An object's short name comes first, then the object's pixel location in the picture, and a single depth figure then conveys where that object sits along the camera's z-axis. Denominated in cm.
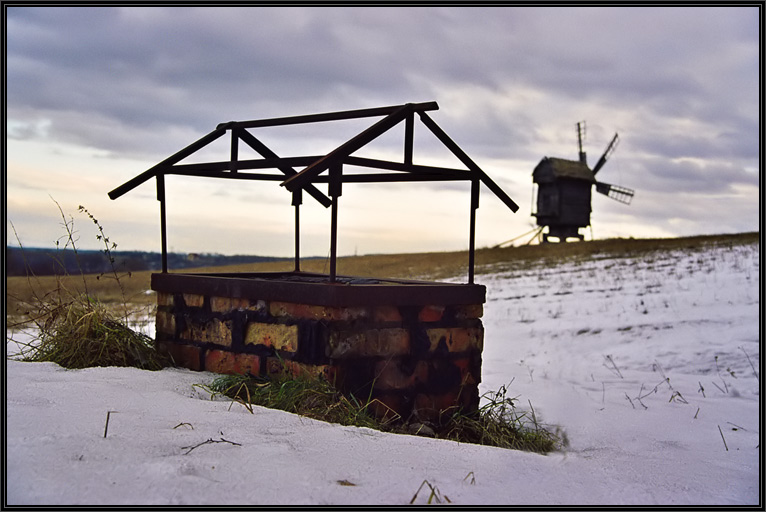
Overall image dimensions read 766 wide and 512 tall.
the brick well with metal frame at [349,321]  385
